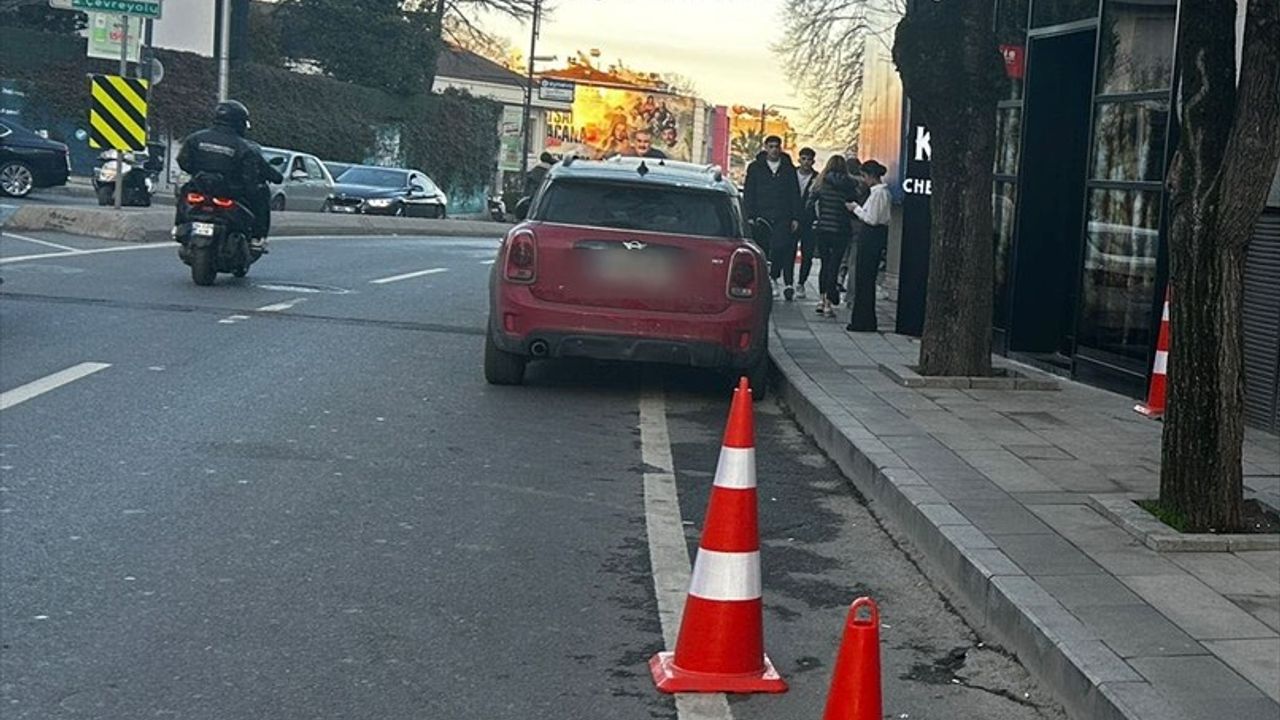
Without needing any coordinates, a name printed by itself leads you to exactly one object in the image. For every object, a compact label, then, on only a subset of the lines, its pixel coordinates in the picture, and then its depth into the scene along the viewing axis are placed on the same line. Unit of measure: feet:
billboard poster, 374.22
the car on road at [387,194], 123.34
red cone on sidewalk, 34.94
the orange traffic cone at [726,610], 17.37
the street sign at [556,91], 315.99
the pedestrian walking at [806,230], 67.21
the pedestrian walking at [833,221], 59.36
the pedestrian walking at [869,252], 52.49
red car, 36.47
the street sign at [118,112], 80.79
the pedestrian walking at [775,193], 64.54
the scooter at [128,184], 95.86
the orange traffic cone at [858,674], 13.84
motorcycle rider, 55.42
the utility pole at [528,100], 210.18
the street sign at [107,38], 87.92
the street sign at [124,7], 83.82
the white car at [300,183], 114.53
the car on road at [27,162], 107.04
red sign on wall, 47.96
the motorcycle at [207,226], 54.95
